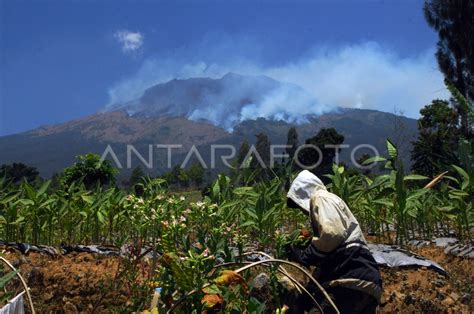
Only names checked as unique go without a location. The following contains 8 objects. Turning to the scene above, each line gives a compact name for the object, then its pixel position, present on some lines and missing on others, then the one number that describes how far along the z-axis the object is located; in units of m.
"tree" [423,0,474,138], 22.25
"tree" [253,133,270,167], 84.43
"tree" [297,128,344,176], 55.31
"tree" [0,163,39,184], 50.81
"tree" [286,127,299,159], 77.94
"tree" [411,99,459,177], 19.95
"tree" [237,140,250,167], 66.25
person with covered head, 2.91
